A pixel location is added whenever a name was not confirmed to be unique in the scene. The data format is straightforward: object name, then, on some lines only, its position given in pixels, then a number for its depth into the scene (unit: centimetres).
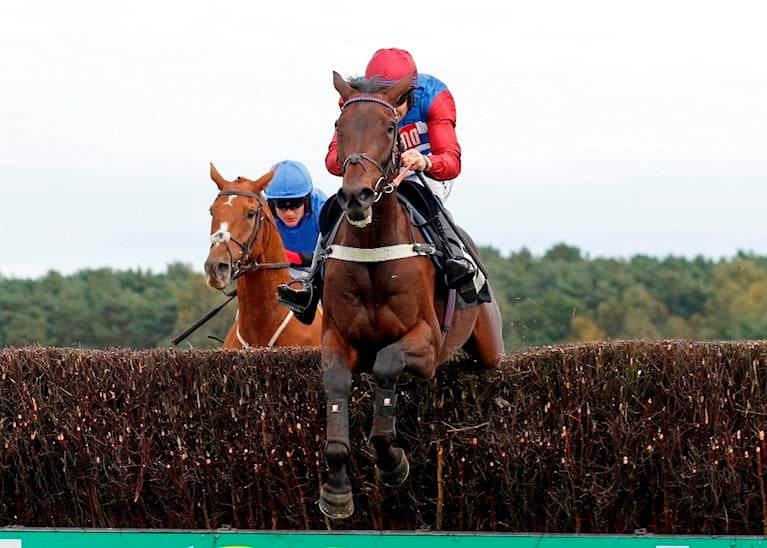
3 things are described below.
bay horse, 1266
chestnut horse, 1936
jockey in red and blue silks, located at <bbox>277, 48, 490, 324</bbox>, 1371
